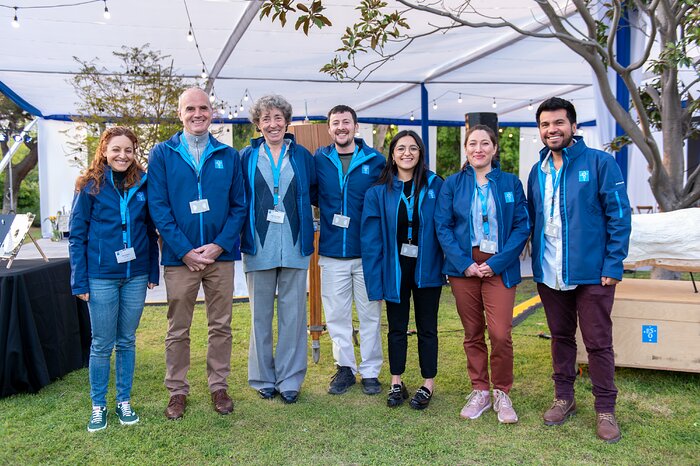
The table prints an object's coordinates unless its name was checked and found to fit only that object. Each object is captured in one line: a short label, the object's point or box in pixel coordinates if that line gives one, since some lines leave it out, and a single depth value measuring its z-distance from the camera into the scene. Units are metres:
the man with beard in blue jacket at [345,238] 3.34
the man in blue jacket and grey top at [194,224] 2.97
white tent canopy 6.37
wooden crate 3.37
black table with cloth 3.25
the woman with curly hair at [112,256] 2.83
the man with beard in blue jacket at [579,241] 2.71
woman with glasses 3.12
